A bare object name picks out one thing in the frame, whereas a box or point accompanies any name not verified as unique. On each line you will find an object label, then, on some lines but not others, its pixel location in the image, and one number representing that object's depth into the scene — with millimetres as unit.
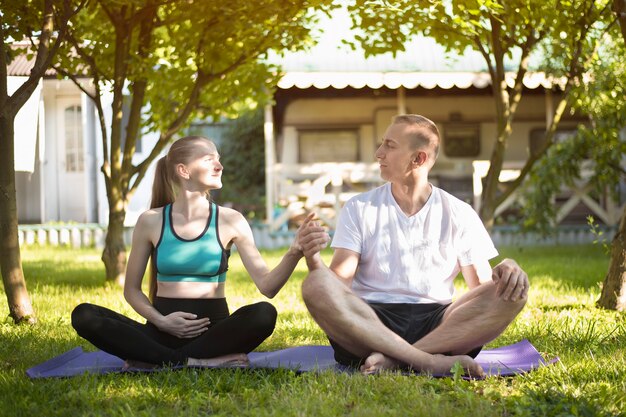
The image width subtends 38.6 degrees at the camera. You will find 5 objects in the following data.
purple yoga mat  4367
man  4238
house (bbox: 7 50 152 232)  16250
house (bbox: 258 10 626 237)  15070
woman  4383
